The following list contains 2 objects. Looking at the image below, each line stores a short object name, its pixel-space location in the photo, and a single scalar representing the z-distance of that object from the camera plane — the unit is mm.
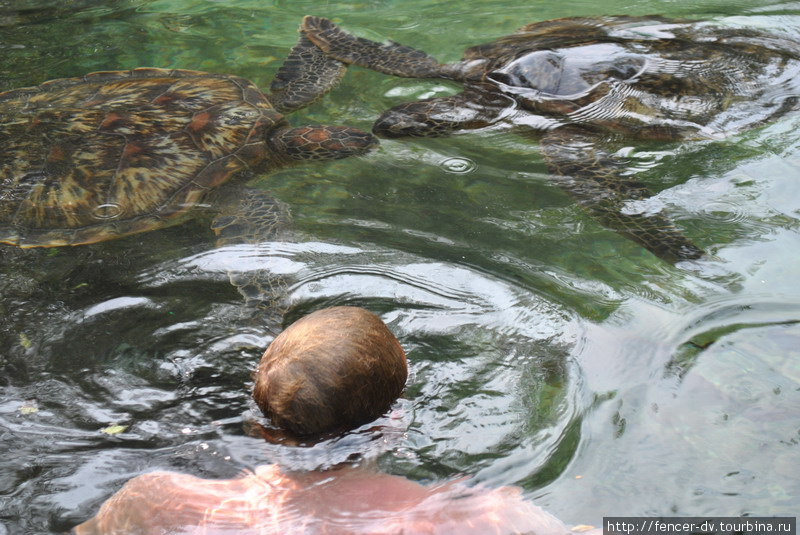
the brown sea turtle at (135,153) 6906
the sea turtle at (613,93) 7809
